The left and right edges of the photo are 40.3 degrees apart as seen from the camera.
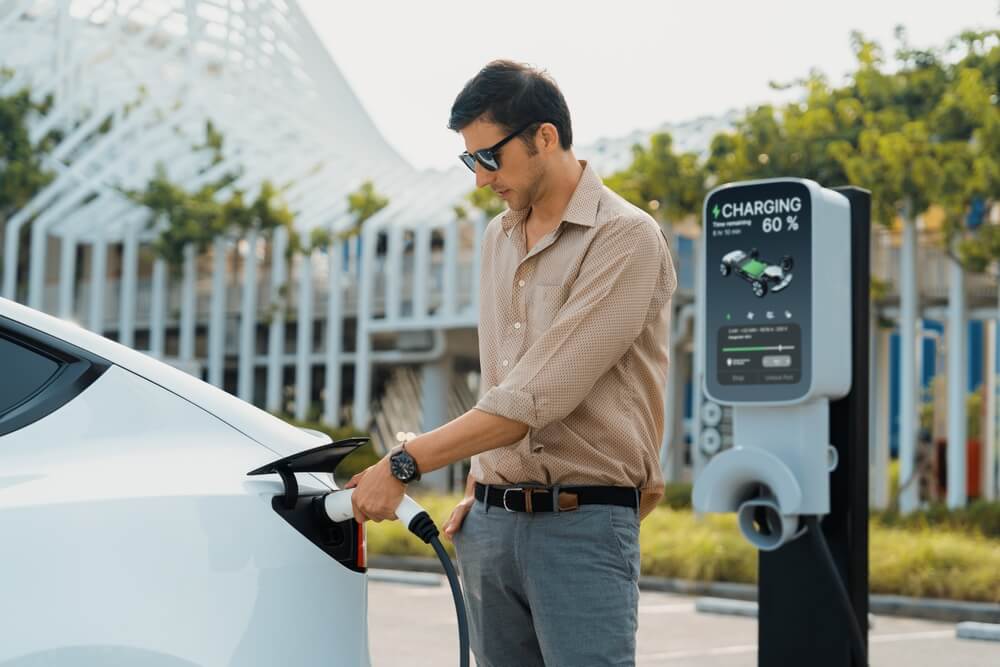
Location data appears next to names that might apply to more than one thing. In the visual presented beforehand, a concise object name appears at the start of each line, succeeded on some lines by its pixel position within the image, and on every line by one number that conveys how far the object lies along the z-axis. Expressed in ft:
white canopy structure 96.17
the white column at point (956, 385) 60.70
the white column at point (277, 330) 98.73
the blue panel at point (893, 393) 103.40
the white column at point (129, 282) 105.40
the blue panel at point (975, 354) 91.35
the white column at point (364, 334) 93.20
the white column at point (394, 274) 92.43
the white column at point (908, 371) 62.03
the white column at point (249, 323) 100.73
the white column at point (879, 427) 67.62
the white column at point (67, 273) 107.45
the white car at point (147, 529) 7.45
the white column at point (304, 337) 97.45
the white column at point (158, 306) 105.19
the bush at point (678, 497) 62.34
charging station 14.58
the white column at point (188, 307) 103.24
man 8.63
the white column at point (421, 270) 90.33
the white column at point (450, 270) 88.48
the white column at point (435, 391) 94.53
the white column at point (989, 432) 73.87
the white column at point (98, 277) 106.63
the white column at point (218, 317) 102.01
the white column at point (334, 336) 95.45
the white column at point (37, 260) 106.73
